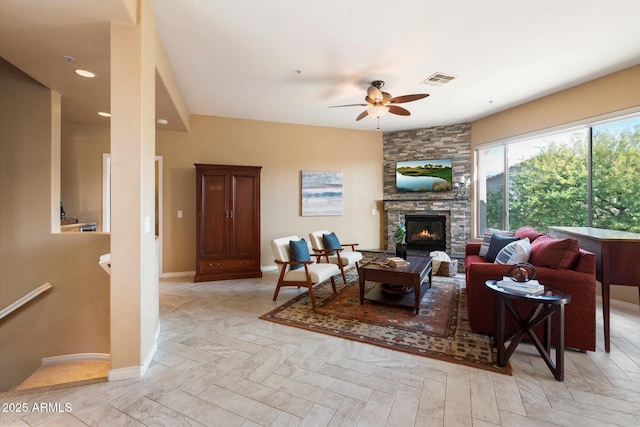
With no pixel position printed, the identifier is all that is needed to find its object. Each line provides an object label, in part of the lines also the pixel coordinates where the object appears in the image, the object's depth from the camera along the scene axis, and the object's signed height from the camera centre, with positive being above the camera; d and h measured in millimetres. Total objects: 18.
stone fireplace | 5699 +366
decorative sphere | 2251 -495
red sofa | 2307 -629
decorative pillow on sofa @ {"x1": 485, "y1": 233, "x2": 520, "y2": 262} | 3561 -415
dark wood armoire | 4625 -152
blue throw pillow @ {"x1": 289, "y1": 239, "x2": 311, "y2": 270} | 3738 -533
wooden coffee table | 3201 -797
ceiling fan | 3383 +1419
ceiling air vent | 3617 +1791
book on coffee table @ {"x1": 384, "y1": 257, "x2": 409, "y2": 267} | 3491 -631
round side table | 1985 -832
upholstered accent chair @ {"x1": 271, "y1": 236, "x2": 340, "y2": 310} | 3527 -728
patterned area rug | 2410 -1178
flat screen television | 5832 +794
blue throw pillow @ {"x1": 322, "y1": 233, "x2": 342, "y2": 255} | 4583 -481
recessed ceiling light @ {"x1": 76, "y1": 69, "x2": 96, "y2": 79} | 2721 +1396
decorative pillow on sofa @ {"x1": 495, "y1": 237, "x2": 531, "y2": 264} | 2729 -414
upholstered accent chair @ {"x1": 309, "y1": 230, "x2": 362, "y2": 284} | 4398 -577
